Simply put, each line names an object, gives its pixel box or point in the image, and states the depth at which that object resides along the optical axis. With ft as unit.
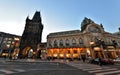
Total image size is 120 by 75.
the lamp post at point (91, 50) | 68.91
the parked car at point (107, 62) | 35.63
